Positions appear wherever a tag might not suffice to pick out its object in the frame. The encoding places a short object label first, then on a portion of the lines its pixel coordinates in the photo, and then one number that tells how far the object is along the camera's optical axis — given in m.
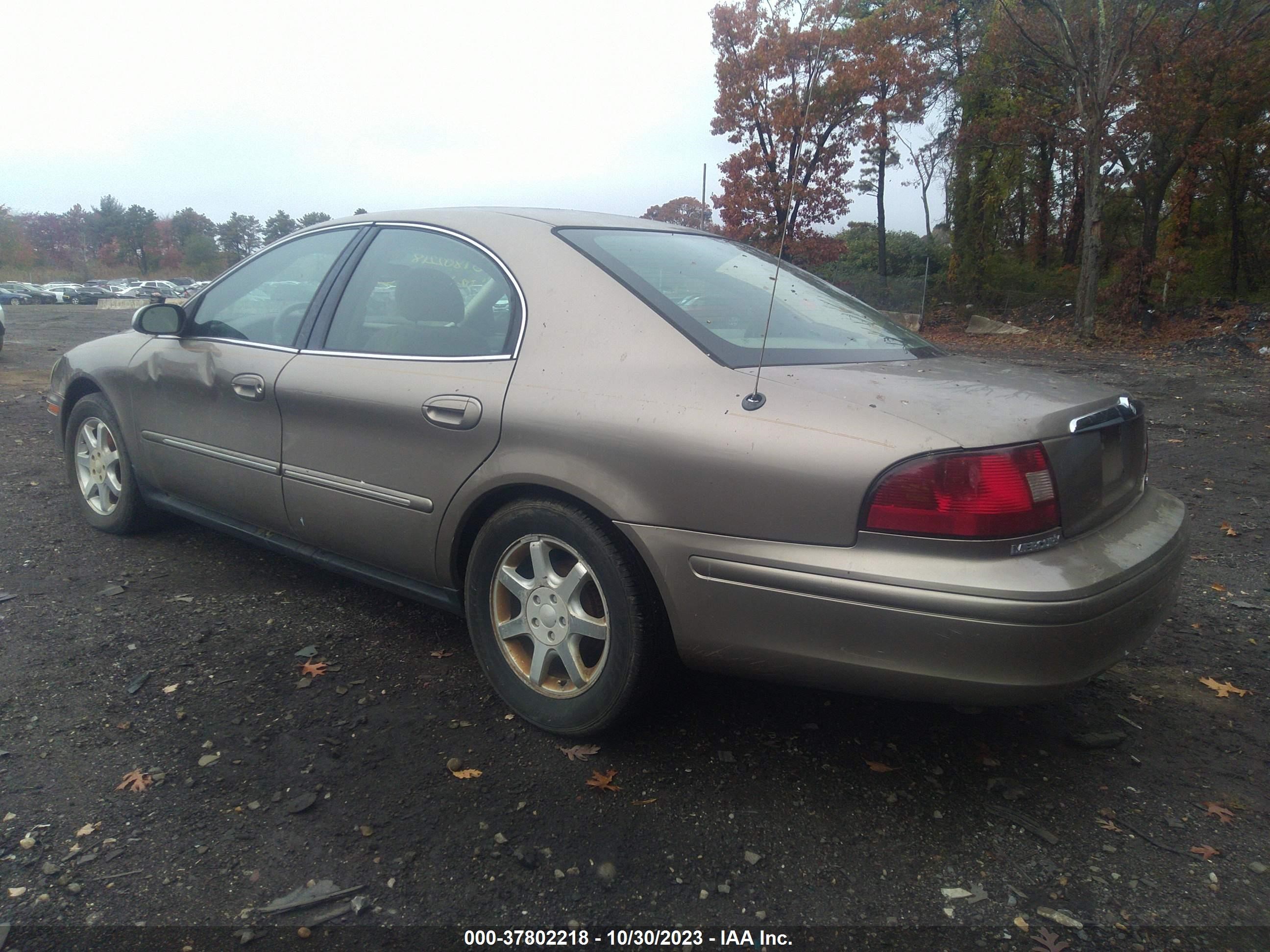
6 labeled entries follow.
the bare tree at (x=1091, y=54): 15.50
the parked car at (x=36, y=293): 45.72
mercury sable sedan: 2.06
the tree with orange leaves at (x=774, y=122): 21.77
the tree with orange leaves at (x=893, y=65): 22.12
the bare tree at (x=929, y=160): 27.75
